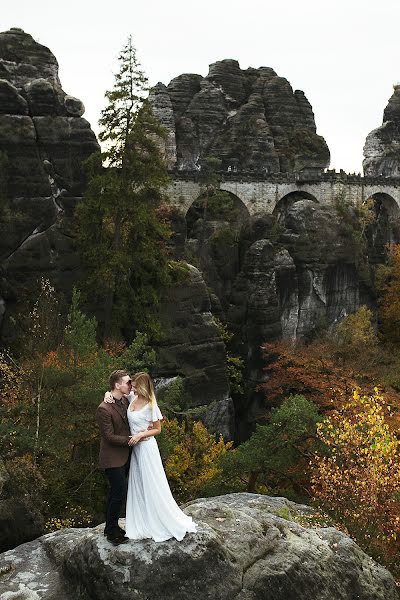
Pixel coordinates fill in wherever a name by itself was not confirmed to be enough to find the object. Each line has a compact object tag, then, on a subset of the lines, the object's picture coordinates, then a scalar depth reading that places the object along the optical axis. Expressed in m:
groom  7.24
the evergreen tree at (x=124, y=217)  24.97
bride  7.28
